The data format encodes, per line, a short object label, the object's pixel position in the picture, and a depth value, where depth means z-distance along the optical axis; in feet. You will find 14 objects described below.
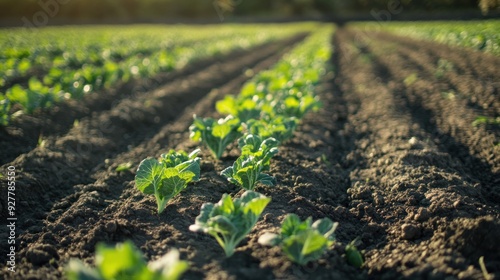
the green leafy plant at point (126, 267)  5.36
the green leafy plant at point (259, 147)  11.36
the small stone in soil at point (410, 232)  9.81
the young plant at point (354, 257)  9.03
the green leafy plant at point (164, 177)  10.38
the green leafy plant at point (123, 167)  14.52
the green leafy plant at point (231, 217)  8.04
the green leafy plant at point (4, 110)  17.08
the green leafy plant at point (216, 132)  13.96
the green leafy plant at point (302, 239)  7.79
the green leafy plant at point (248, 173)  10.82
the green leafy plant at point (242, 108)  17.07
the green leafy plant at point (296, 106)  17.75
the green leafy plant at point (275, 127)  13.76
